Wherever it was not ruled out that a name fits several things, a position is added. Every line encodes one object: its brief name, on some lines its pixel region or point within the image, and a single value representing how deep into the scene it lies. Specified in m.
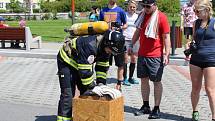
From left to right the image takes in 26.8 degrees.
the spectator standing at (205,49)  5.98
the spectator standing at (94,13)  12.91
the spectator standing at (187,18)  11.56
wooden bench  14.87
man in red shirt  6.52
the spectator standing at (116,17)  8.52
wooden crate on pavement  5.34
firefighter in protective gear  5.34
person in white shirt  9.07
